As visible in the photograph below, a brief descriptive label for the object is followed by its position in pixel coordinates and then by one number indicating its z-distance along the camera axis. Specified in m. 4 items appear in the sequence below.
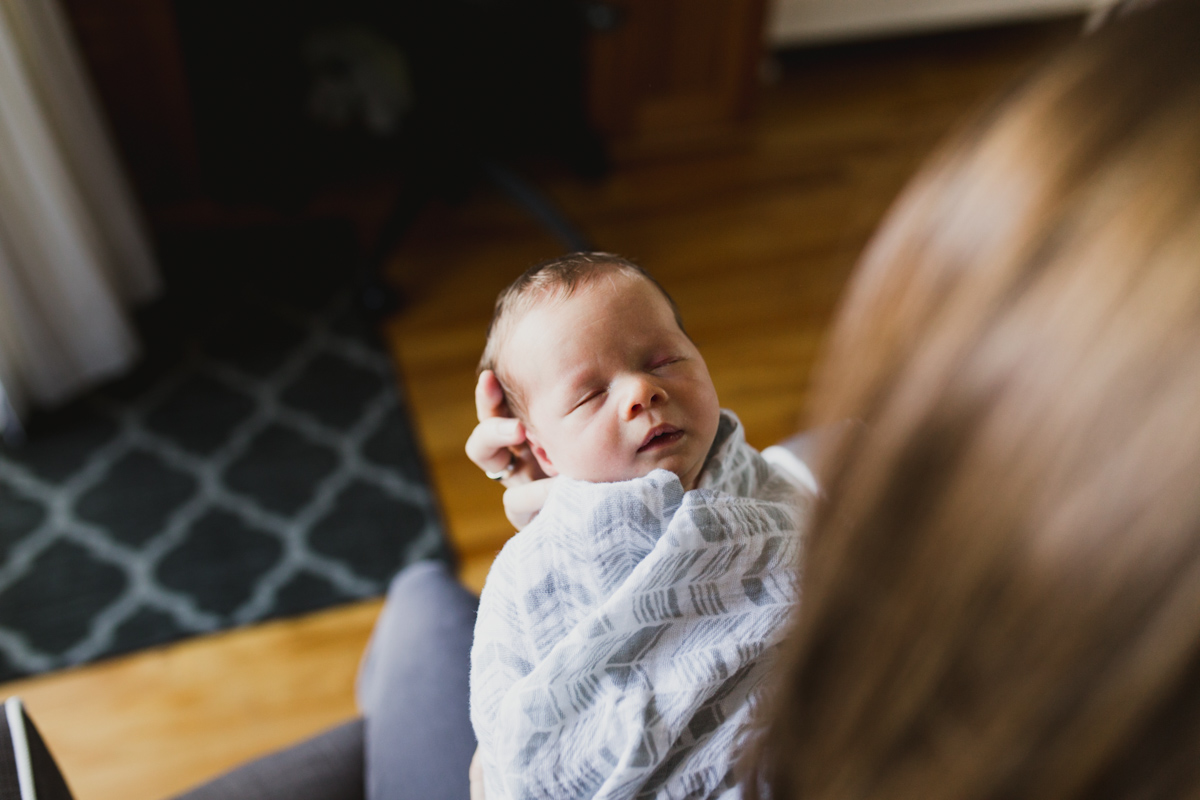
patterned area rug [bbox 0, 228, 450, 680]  1.46
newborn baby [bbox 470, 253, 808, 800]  0.50
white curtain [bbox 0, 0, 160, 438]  1.48
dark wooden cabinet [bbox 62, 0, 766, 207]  1.82
